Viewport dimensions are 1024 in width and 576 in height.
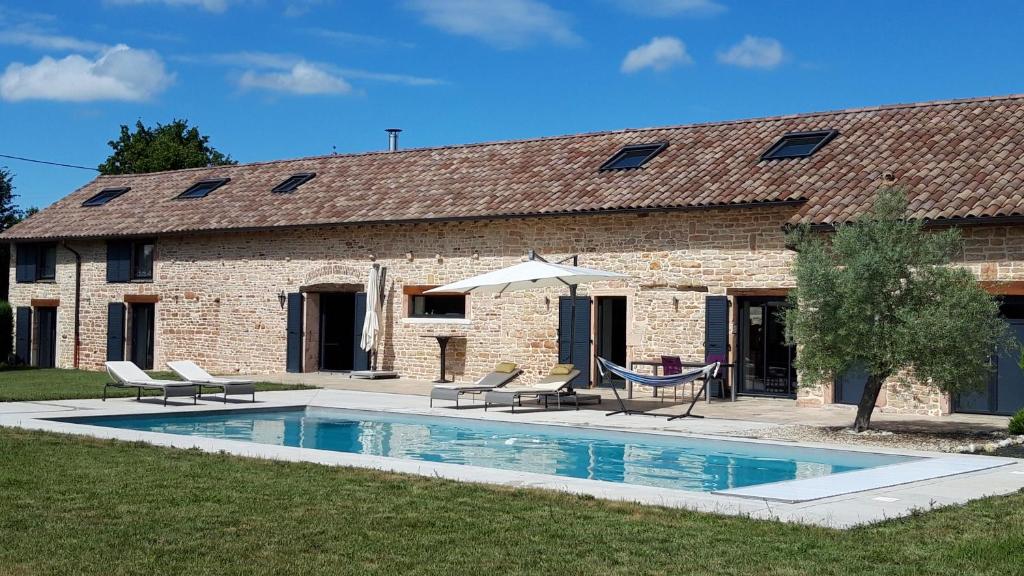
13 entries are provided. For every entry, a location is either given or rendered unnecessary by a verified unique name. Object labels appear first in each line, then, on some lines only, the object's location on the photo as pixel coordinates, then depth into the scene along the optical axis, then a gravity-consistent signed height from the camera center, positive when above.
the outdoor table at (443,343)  20.25 -0.22
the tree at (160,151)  41.19 +6.47
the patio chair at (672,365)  16.53 -0.44
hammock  13.70 -0.51
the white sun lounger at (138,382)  15.31 -0.78
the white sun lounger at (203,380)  15.79 -0.76
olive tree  11.81 +0.32
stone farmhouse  16.53 +1.58
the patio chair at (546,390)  15.25 -0.77
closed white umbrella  21.14 +0.27
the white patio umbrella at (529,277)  15.37 +0.76
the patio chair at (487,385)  15.57 -0.75
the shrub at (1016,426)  12.26 -0.91
